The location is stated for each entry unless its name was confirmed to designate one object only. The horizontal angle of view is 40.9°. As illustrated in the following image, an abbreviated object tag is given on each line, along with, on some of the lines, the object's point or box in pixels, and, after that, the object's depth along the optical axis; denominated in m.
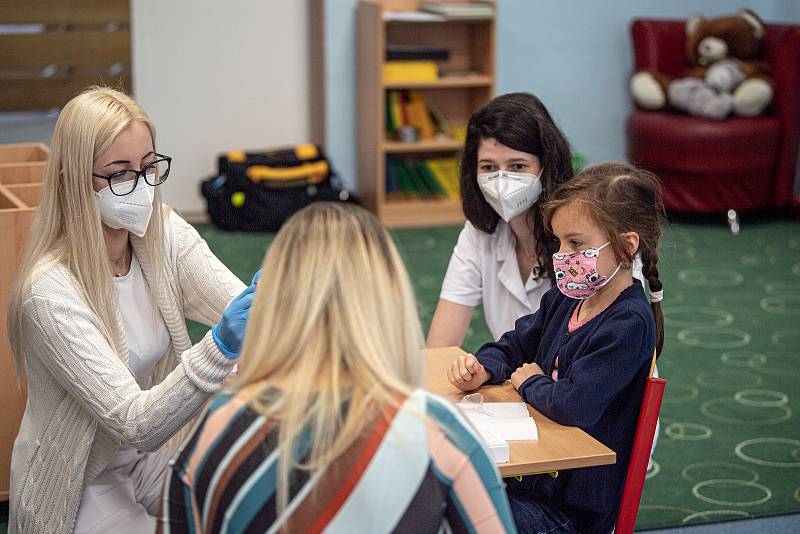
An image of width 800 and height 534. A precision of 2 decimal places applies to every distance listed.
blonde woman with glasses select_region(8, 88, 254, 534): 1.87
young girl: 1.88
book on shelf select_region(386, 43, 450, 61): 5.75
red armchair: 5.66
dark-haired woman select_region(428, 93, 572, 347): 2.42
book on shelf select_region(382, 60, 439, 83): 5.75
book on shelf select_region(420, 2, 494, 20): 5.67
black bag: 5.65
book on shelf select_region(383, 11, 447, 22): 5.63
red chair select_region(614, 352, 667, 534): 1.83
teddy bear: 5.75
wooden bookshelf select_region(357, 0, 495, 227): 5.71
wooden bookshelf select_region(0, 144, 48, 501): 2.63
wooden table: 1.73
